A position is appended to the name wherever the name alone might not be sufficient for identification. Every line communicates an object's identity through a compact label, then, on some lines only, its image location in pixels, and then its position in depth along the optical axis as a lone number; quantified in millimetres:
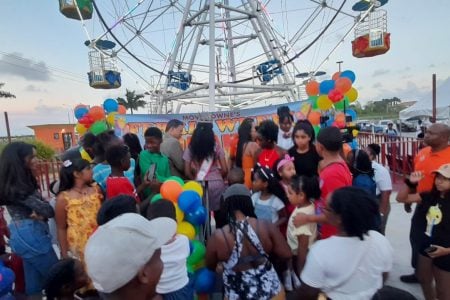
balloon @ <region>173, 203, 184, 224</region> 2432
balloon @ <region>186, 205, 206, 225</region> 2418
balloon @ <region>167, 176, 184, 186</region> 2599
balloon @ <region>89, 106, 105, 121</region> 5280
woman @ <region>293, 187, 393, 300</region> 1352
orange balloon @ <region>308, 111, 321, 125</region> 5504
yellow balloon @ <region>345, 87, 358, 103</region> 5031
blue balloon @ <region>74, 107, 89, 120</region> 5450
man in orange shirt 2311
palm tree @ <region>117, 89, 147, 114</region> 49250
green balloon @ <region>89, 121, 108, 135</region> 4721
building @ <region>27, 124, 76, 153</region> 27594
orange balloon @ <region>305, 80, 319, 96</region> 5900
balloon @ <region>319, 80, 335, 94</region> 5184
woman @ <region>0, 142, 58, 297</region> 2141
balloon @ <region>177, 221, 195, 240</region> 2426
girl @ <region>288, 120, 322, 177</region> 2814
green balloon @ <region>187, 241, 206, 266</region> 2375
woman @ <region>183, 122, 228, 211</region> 2984
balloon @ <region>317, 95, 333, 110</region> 5164
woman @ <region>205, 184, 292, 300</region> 1788
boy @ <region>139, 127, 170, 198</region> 3078
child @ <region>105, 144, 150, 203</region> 2418
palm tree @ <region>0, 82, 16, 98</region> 25123
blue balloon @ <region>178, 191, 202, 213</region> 2391
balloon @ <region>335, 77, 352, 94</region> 4910
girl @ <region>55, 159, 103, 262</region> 2180
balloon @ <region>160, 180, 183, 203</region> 2441
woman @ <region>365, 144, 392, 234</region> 3061
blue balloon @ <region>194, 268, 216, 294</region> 2303
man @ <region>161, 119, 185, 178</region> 3256
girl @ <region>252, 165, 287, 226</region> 2553
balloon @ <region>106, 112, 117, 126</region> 5851
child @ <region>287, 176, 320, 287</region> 2172
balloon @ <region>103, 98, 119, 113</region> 6055
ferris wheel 10297
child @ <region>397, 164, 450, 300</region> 2053
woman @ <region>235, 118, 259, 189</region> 3217
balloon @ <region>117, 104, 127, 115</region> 6755
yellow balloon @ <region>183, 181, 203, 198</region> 2546
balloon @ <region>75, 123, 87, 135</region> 5411
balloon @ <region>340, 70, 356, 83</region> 5176
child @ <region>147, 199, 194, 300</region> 1900
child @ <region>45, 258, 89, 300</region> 1547
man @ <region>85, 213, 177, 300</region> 892
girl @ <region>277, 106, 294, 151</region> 4070
